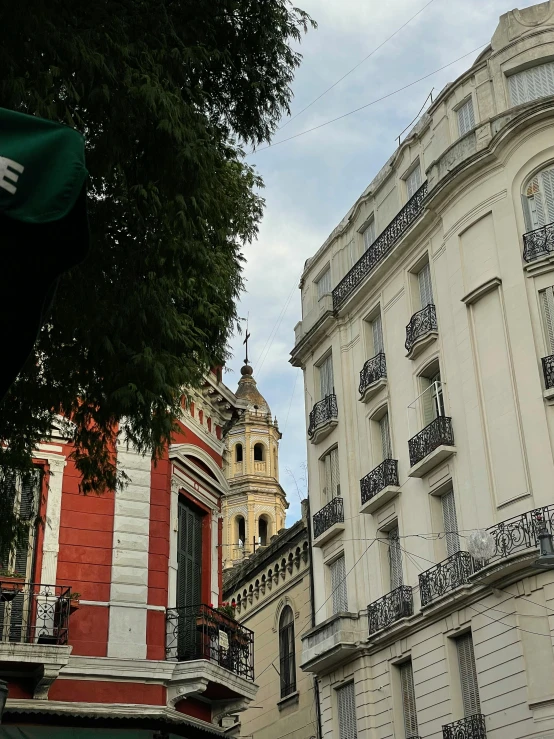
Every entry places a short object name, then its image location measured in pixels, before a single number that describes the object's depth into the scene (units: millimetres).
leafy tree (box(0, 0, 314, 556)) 8906
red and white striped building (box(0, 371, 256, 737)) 15148
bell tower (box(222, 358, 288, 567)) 63031
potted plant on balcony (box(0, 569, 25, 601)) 15586
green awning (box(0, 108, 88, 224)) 3264
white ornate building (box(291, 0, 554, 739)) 20062
